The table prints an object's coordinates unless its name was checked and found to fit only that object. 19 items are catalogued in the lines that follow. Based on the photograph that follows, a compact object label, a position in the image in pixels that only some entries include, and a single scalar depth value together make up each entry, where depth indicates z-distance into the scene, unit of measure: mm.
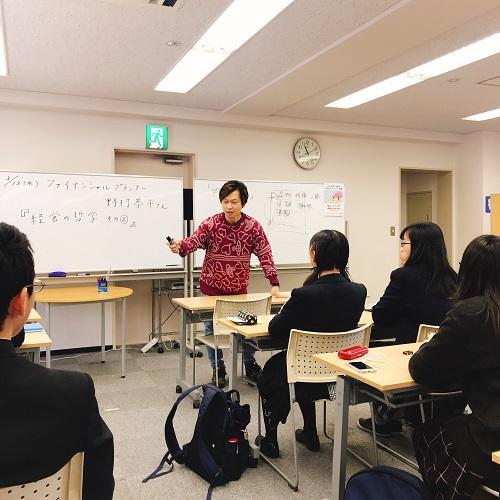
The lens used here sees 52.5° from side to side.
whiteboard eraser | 4555
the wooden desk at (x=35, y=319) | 2885
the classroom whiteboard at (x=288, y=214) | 5625
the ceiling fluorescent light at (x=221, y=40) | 3039
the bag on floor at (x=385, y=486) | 1755
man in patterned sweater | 3920
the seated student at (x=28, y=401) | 949
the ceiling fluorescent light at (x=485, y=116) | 5773
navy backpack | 2523
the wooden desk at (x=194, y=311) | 3536
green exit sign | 5387
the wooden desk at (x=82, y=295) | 3883
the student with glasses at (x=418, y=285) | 2607
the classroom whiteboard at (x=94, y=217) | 4589
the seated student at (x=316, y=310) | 2479
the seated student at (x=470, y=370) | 1589
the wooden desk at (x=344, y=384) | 1914
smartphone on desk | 1956
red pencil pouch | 2104
